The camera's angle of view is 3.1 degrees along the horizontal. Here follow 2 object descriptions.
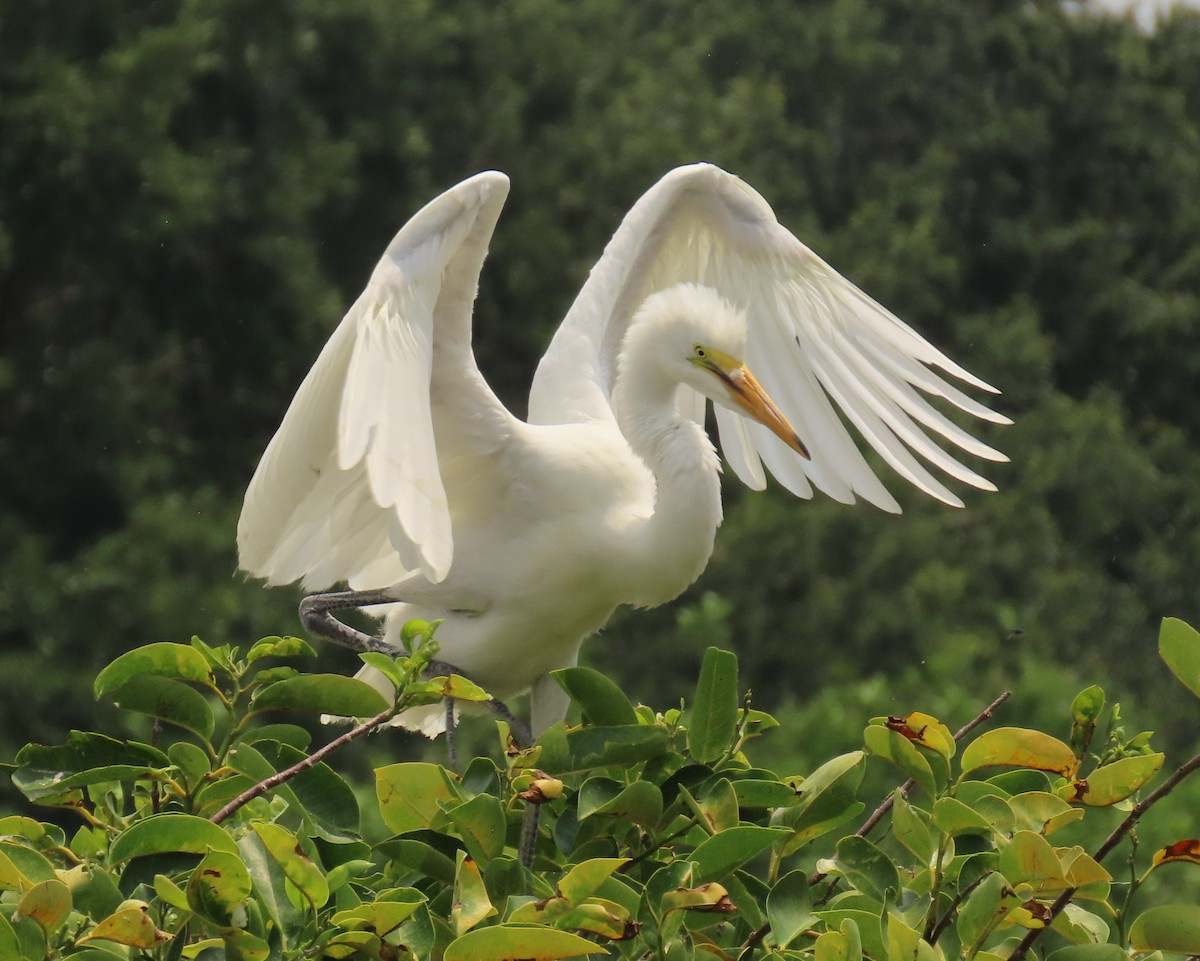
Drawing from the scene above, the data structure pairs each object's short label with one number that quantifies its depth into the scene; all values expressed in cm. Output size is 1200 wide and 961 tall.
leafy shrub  1595
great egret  1701
